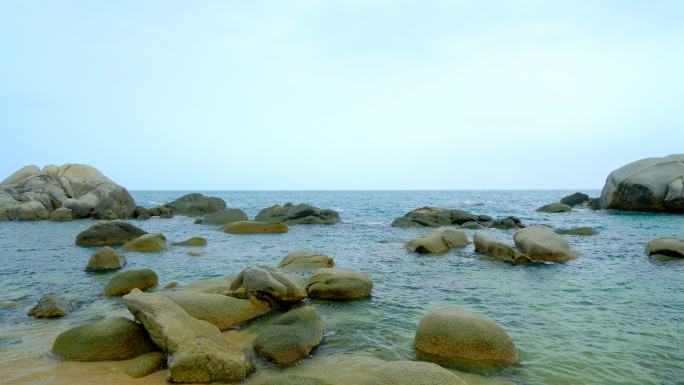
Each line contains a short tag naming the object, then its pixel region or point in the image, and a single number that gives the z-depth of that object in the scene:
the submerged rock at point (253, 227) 29.98
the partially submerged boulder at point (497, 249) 17.47
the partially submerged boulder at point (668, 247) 17.17
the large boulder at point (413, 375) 5.62
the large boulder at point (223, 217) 36.86
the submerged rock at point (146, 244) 21.23
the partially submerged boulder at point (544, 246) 17.56
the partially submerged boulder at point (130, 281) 12.38
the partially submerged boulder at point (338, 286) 11.86
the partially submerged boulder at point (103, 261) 16.25
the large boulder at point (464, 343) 7.48
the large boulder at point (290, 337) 7.49
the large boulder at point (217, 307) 9.36
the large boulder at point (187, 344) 6.64
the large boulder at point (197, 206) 50.00
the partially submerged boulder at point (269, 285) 10.65
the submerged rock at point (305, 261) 16.12
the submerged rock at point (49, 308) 10.24
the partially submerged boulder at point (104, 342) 7.57
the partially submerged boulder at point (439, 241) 20.33
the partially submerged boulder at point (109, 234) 23.38
